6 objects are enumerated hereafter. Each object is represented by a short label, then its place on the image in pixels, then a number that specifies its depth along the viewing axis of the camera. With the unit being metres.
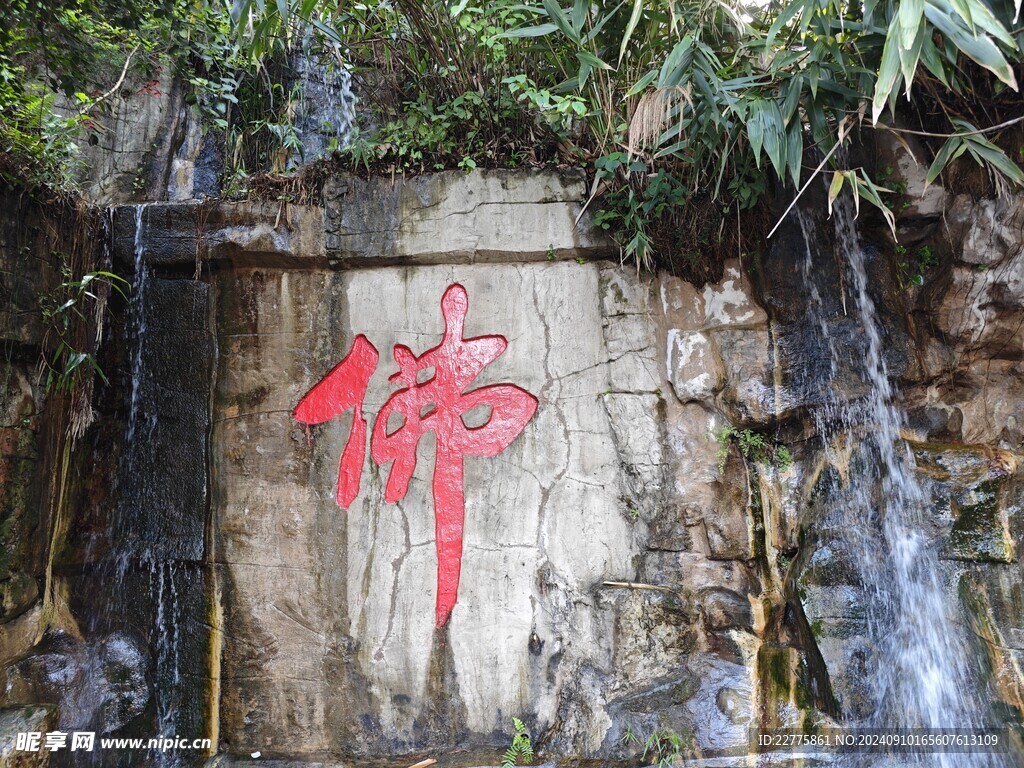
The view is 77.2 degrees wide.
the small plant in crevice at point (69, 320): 3.36
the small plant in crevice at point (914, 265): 3.41
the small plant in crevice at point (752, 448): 3.46
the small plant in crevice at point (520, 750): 3.17
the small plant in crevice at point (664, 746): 3.06
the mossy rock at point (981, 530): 3.07
